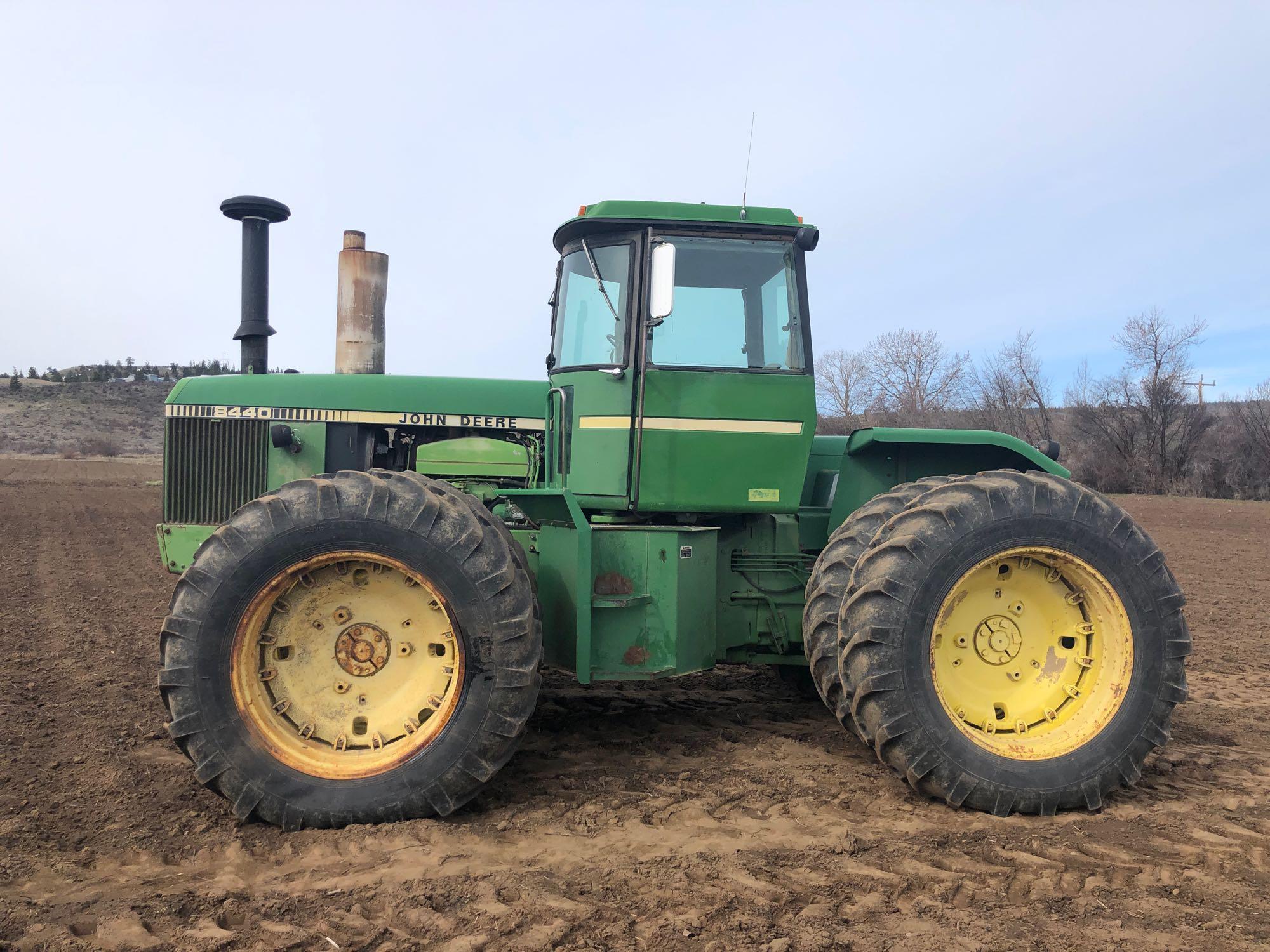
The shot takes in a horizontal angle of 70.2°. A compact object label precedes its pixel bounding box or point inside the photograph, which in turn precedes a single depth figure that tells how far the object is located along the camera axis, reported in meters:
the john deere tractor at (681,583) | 3.59
